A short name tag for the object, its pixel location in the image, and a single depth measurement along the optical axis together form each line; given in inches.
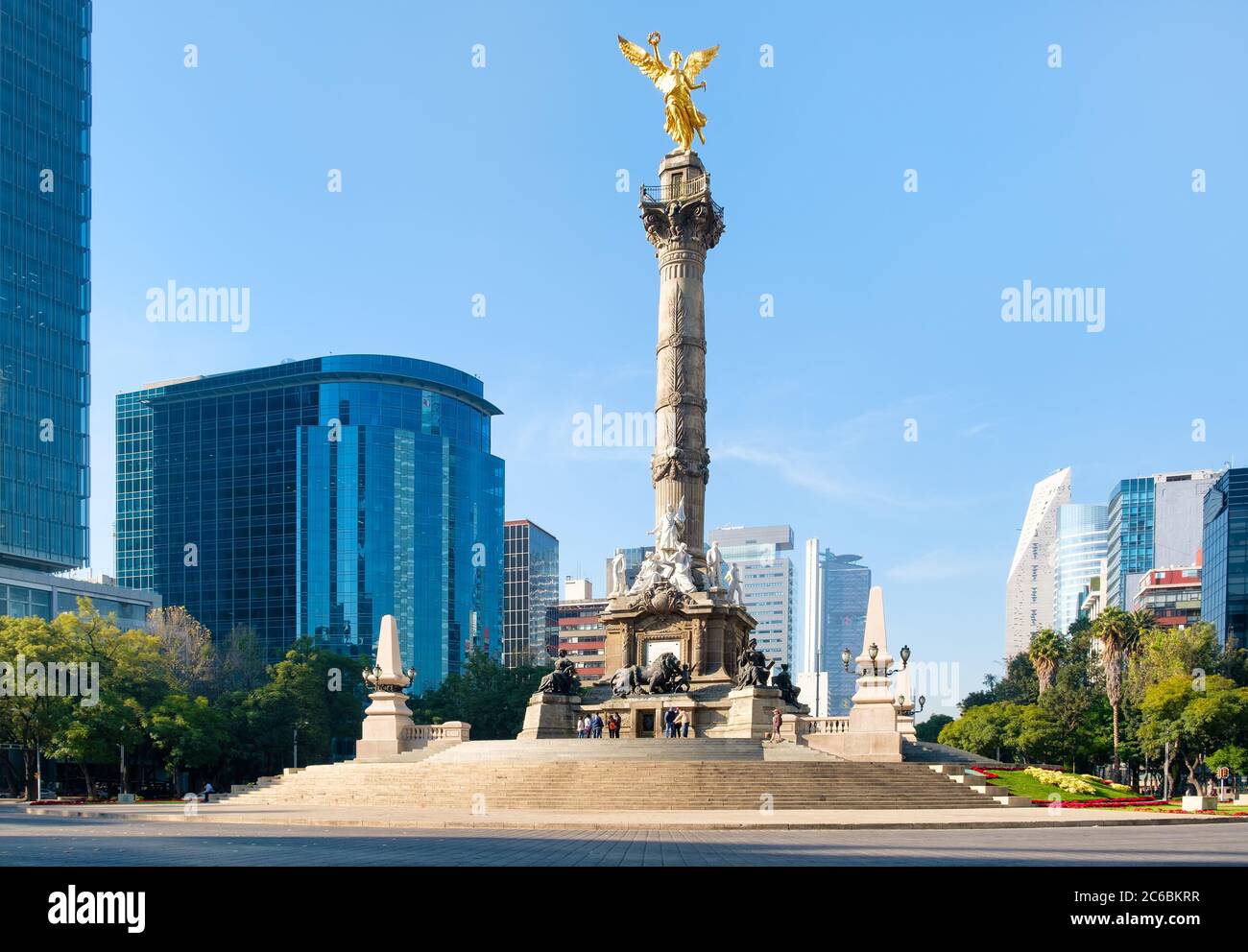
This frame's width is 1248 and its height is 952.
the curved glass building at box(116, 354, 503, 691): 5595.5
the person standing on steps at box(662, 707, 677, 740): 1951.3
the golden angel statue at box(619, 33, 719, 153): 2576.3
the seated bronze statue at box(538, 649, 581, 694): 2128.4
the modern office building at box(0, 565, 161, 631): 3885.3
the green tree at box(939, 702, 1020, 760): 3002.0
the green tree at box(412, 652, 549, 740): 3368.6
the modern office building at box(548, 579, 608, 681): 7140.8
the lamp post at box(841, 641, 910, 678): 1787.6
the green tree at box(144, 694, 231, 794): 2361.0
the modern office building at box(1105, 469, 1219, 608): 6929.1
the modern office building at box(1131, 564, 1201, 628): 5905.5
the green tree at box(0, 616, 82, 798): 2212.5
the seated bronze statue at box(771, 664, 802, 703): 2041.1
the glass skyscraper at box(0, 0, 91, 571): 4128.9
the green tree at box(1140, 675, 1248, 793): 2664.9
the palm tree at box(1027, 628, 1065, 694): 3604.8
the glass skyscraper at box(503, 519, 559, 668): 7504.9
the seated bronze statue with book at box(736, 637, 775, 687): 1999.3
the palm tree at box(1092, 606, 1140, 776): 3203.7
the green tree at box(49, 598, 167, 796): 2230.6
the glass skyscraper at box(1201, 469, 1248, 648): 4151.1
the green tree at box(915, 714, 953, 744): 4549.7
